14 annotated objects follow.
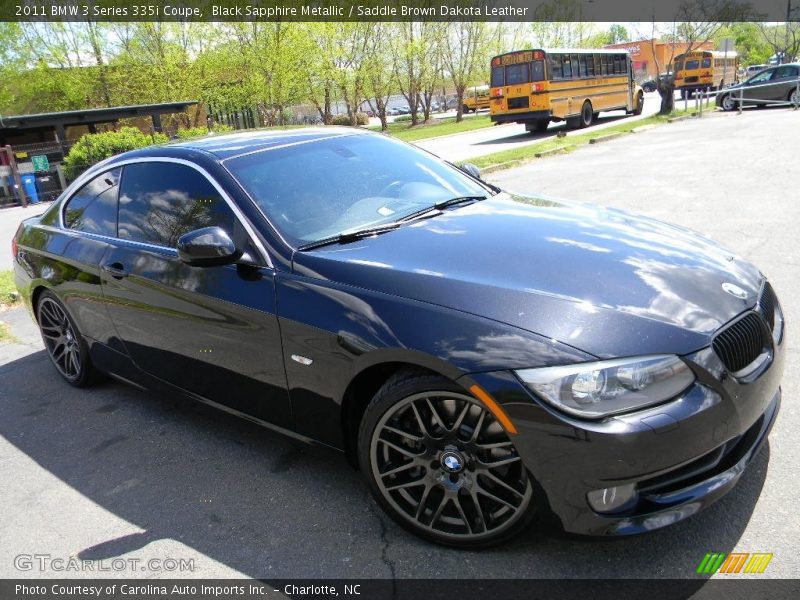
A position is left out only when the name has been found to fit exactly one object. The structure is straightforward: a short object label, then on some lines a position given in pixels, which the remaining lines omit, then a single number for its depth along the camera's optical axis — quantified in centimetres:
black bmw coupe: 219
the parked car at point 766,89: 2552
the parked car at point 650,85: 6728
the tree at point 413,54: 4281
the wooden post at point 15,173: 2056
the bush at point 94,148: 2191
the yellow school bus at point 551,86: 2239
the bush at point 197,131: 2724
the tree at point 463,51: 4441
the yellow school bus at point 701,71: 4028
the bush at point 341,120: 4733
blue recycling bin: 2105
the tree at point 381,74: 4188
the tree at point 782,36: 5656
